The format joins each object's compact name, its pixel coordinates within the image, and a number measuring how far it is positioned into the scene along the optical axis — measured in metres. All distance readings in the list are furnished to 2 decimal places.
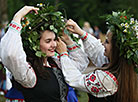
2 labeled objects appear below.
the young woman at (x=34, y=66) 2.99
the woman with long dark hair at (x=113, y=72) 3.48
